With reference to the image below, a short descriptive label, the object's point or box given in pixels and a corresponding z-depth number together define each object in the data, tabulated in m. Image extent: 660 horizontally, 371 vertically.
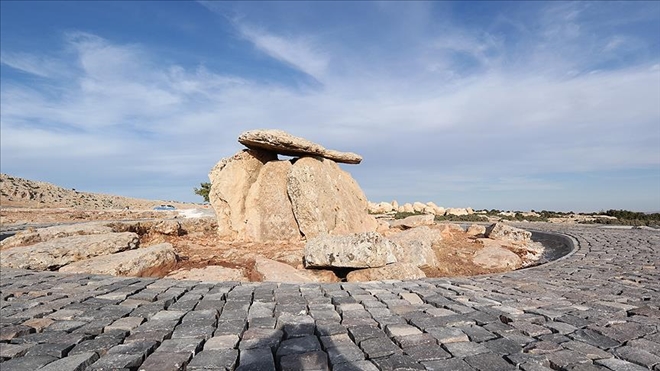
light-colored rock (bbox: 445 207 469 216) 29.08
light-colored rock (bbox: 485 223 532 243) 11.95
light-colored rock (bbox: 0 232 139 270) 6.88
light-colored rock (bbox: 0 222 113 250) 8.55
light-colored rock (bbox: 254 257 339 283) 6.59
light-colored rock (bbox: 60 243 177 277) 6.54
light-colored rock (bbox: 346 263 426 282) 6.76
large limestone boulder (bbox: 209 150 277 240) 11.16
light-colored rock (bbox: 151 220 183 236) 11.50
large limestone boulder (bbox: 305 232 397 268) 6.82
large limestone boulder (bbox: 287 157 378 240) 10.42
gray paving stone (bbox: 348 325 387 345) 3.34
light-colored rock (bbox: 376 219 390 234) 12.59
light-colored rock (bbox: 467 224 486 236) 13.48
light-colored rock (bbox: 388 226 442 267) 7.67
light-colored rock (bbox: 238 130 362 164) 10.33
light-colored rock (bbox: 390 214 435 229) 14.36
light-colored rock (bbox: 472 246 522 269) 8.64
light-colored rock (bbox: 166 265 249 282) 6.52
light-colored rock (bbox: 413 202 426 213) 32.06
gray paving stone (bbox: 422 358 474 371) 2.76
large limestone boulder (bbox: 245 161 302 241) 10.66
